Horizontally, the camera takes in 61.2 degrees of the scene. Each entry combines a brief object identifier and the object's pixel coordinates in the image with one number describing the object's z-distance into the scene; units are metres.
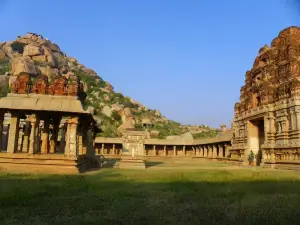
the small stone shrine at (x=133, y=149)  21.03
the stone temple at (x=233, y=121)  16.31
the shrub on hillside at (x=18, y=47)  110.06
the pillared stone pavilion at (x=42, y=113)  15.79
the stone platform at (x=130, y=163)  20.84
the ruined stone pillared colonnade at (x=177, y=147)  40.09
